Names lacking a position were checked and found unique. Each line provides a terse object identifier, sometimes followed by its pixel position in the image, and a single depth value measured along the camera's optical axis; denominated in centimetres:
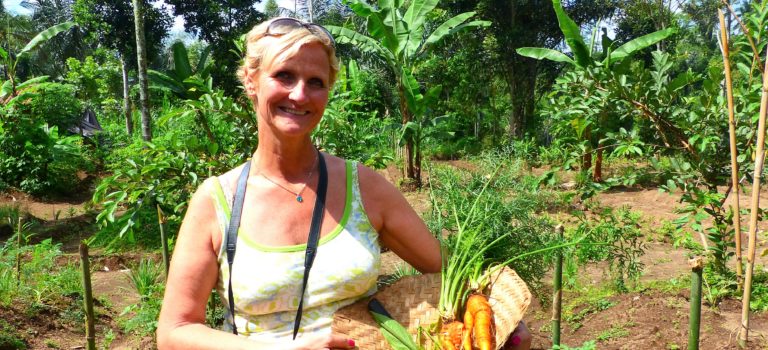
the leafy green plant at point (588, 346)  151
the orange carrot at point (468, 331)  172
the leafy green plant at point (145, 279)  464
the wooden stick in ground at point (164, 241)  318
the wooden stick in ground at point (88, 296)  280
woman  163
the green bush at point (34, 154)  1056
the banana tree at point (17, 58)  910
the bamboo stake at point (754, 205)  220
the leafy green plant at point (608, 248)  427
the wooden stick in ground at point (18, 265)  487
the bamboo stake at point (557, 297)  251
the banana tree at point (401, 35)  905
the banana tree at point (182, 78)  445
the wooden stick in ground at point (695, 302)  165
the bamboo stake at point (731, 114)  233
